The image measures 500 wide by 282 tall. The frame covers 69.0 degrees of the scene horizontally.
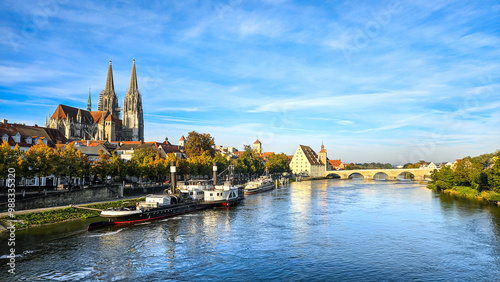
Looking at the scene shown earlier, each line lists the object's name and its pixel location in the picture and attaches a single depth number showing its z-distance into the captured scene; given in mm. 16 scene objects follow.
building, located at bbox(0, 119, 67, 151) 66944
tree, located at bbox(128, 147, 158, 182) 73625
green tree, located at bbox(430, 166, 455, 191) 97275
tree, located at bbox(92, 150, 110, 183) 64500
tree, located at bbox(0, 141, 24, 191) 45425
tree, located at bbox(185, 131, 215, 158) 113550
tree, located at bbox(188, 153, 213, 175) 92312
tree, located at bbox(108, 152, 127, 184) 66800
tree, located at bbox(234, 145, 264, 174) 129938
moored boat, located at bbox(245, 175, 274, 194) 97188
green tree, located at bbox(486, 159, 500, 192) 62138
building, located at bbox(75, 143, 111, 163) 86975
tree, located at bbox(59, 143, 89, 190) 56162
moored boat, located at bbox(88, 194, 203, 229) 44906
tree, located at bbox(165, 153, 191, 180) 85744
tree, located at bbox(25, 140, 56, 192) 50281
